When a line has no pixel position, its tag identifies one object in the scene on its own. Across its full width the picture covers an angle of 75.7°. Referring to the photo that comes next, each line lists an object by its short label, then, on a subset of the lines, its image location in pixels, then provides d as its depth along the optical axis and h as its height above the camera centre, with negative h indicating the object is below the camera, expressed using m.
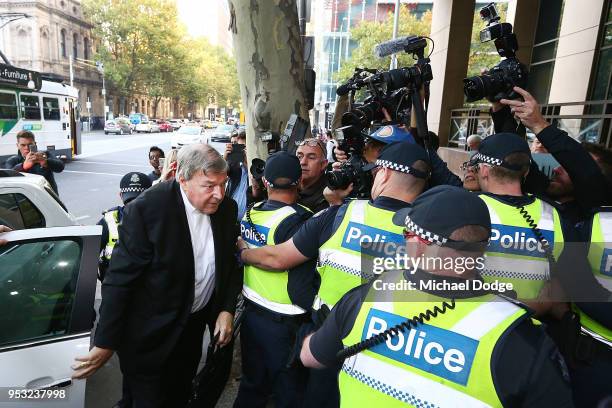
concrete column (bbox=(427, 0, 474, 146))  9.19 +1.90
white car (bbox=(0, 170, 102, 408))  2.01 -1.08
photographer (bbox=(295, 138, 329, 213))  3.26 -0.34
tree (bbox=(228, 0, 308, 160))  3.74 +0.63
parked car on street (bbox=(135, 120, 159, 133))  38.16 -0.53
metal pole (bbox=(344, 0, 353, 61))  48.45 +11.87
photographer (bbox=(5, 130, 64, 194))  5.29 -0.64
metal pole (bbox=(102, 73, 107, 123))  40.46 +2.47
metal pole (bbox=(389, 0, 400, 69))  16.79 +4.90
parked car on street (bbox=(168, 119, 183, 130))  47.22 -0.11
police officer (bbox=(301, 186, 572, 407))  0.98 -0.52
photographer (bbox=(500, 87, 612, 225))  1.98 -0.08
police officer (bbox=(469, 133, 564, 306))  1.78 -0.45
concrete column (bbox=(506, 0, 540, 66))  9.24 +2.75
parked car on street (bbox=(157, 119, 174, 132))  43.38 -0.40
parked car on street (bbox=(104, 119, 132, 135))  34.03 -0.59
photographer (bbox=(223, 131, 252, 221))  4.24 -0.61
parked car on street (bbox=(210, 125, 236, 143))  30.61 -0.79
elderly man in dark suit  1.92 -0.79
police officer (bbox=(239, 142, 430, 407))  1.83 -0.46
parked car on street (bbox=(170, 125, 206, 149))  22.59 -0.67
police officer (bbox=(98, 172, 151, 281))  3.07 -0.80
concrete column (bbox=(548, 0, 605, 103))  6.65 +1.64
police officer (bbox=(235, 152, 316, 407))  2.27 -0.99
